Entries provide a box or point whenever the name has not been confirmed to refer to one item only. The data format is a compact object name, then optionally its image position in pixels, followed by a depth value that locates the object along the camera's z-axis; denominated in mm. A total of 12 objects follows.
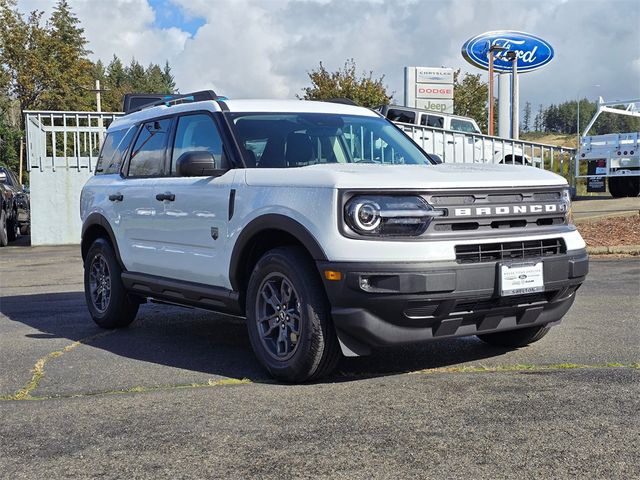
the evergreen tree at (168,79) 126750
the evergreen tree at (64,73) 45344
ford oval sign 29250
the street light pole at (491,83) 24609
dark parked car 17391
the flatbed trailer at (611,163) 22016
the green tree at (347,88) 40812
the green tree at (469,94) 48000
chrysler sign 28906
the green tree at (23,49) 43969
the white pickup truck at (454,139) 18281
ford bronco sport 4324
